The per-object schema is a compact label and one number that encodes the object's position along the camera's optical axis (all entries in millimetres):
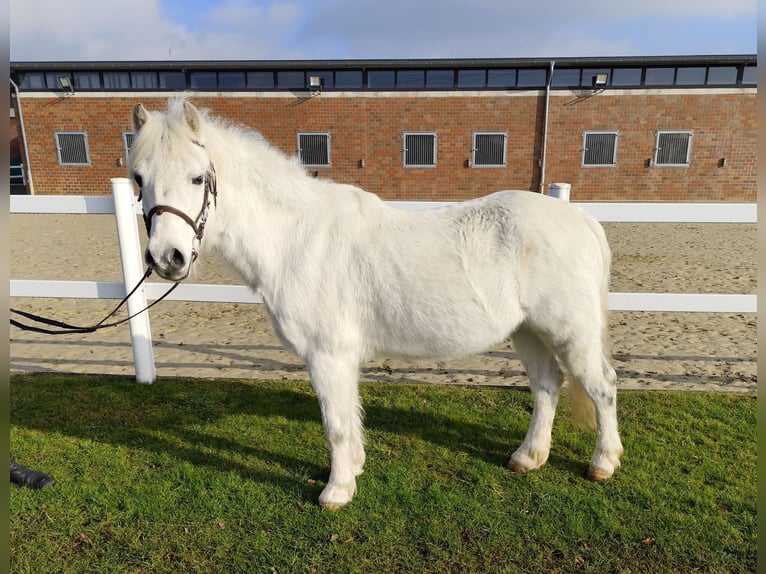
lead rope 2673
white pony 2574
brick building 18156
